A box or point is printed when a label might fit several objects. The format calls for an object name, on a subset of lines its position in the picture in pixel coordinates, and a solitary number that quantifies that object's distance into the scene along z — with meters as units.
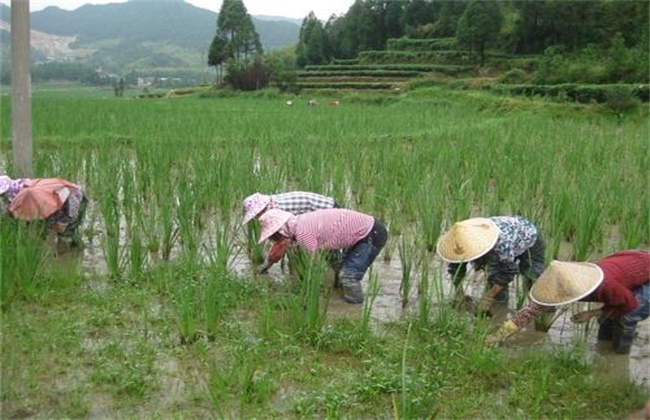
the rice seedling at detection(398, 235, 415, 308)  3.60
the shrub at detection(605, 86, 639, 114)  14.91
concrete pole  4.76
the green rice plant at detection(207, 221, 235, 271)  3.52
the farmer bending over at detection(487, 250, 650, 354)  2.88
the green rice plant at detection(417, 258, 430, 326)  3.08
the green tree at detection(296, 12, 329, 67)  41.59
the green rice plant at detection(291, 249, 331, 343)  2.96
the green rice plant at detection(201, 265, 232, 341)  2.98
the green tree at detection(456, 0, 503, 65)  31.27
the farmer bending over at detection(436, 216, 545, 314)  3.31
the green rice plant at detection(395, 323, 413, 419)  1.96
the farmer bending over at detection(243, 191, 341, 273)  3.86
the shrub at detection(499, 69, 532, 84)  25.16
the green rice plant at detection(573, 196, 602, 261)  4.18
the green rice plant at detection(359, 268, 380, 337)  2.98
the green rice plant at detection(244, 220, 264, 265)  4.13
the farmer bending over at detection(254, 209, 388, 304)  3.62
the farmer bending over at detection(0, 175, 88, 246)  3.95
